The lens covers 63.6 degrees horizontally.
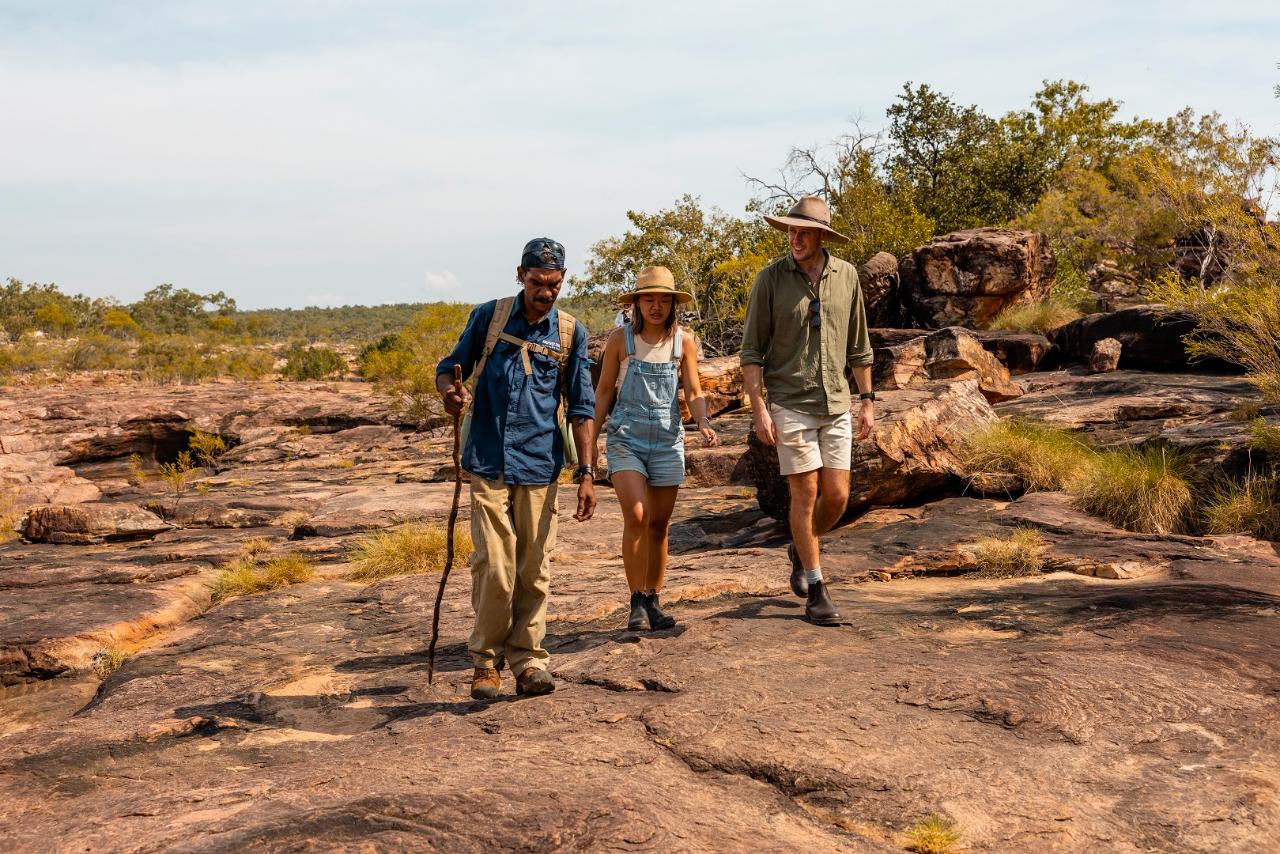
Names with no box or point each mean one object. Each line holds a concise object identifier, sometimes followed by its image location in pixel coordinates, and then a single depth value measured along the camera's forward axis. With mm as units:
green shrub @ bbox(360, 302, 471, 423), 25234
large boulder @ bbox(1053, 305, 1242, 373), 15281
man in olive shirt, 5332
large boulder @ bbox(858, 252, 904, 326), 21234
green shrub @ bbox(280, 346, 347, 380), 39188
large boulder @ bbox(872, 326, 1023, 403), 14562
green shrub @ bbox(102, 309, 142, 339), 54906
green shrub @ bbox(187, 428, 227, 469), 22870
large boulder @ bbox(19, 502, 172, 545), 12234
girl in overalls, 5277
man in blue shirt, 4574
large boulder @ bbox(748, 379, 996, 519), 8367
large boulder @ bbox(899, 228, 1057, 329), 20594
